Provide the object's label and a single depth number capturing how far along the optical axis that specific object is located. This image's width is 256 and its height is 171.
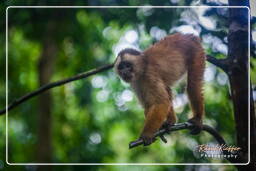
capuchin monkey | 6.16
